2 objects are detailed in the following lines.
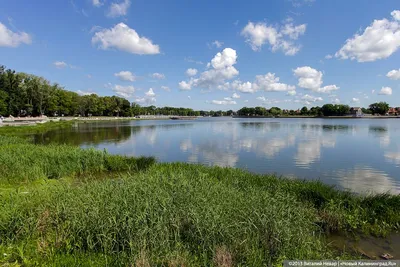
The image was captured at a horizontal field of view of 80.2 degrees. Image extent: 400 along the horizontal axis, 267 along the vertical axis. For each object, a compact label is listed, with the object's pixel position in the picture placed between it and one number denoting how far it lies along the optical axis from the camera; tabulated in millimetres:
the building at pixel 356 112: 187062
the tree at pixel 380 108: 186750
